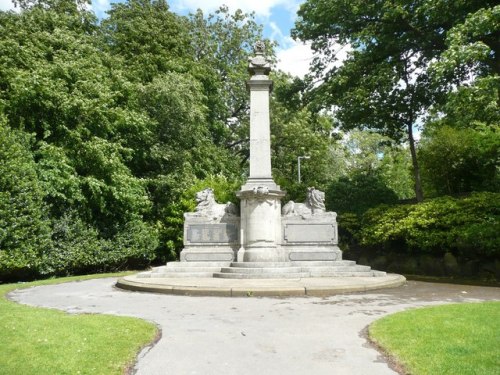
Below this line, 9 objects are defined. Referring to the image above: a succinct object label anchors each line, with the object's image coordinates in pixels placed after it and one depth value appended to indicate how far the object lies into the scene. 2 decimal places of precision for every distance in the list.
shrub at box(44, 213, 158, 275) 17.44
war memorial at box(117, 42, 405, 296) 13.45
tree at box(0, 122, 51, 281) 14.84
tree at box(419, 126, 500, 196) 21.53
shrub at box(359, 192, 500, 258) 14.48
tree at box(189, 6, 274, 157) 31.61
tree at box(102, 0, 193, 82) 25.30
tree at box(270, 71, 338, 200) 31.08
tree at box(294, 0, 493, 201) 18.75
